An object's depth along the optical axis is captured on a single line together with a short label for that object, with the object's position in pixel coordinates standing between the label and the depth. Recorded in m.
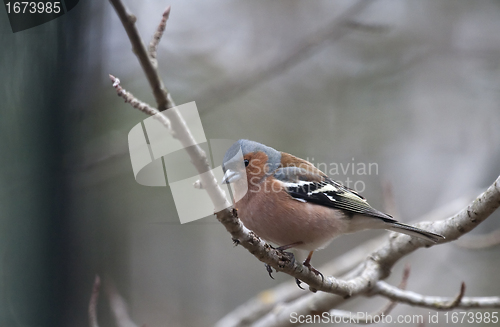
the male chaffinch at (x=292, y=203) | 6.35
